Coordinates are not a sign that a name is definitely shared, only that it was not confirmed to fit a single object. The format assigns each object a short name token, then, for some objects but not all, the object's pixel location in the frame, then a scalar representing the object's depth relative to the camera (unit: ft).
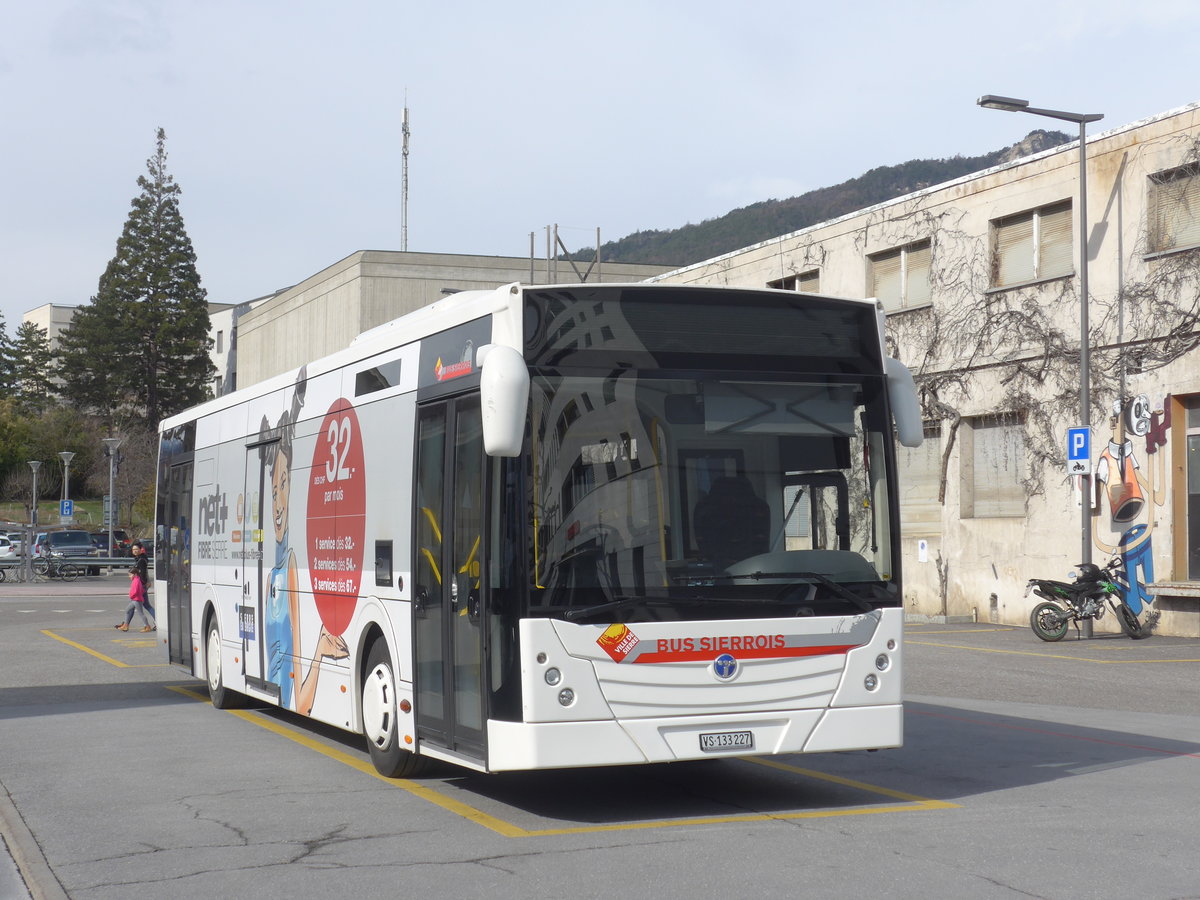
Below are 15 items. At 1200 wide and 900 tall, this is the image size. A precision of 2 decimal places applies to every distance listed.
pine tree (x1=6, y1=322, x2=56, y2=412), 387.55
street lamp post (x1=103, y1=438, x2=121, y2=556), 186.50
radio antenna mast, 255.91
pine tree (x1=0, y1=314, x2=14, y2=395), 395.51
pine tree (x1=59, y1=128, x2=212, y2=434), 280.92
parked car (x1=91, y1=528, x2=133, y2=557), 211.20
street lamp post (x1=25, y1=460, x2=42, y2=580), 180.14
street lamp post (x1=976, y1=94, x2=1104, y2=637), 76.33
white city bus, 26.84
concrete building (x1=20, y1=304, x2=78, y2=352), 463.42
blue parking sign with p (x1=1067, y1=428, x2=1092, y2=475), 77.15
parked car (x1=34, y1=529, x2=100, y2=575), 195.72
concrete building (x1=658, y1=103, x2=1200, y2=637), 78.74
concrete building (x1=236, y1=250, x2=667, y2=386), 194.59
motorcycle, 76.18
